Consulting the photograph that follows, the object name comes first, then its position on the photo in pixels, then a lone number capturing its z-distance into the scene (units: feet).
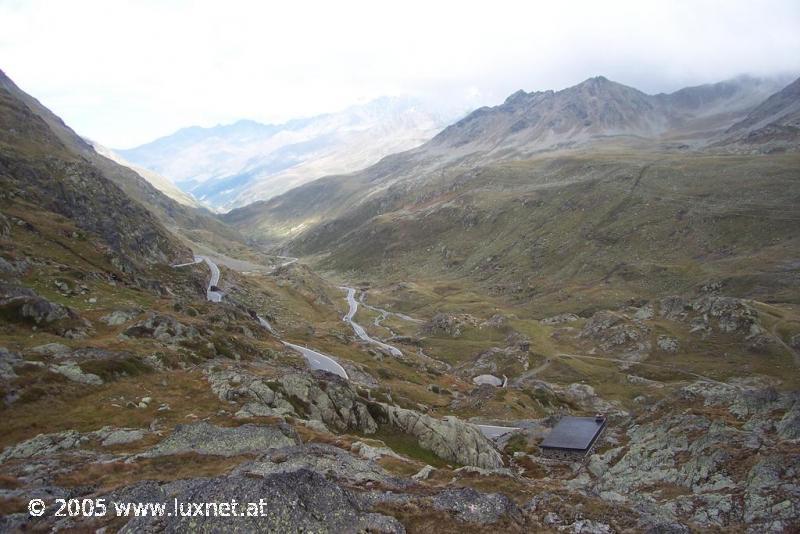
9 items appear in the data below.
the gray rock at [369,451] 150.62
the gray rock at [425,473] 137.14
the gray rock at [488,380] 488.48
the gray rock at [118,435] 141.74
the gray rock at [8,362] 159.12
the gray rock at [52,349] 182.17
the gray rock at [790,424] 149.38
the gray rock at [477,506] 104.73
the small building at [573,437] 226.38
